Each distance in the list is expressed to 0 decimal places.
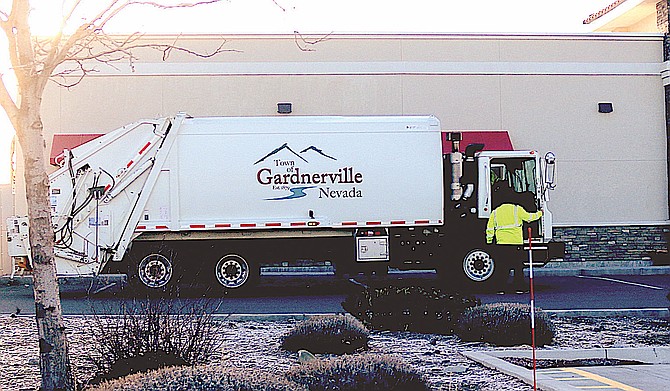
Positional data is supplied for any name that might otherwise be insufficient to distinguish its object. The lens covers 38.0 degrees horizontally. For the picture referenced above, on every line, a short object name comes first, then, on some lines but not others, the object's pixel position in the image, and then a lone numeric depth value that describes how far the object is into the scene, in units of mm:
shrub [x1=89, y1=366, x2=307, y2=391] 5562
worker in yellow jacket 17594
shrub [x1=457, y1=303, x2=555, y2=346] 10461
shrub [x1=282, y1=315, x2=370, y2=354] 9898
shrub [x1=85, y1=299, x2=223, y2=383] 8125
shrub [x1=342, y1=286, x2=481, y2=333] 11445
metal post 7316
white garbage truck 17359
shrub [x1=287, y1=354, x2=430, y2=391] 6969
